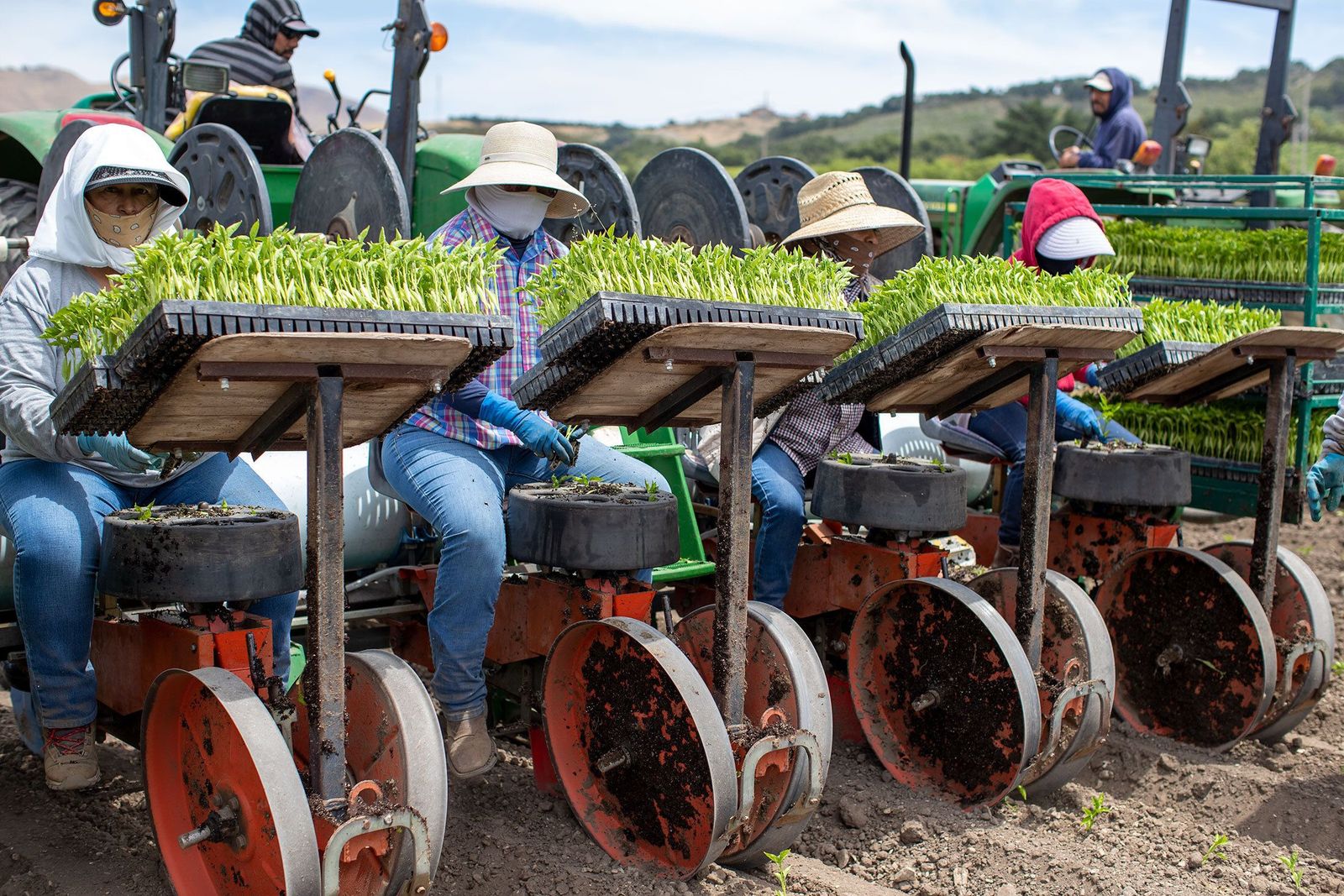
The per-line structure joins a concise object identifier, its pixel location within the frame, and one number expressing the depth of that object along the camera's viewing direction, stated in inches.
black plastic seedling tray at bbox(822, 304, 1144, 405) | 140.0
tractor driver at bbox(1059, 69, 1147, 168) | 394.3
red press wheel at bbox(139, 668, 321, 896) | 104.5
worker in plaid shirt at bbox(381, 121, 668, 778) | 139.7
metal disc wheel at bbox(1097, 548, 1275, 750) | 178.2
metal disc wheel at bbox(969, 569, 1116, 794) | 154.3
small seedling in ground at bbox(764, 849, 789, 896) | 131.1
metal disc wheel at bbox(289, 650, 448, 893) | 112.7
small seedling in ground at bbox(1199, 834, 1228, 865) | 146.7
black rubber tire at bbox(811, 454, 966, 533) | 164.6
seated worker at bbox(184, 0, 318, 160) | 279.6
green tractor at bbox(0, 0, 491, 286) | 215.5
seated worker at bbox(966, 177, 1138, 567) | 198.7
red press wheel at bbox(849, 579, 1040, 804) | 151.0
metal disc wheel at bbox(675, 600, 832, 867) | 132.6
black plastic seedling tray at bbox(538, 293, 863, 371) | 115.6
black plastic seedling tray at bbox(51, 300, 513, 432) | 96.1
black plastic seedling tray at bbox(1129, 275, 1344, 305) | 212.1
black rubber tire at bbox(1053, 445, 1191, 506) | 187.5
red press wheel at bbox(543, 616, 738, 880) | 126.0
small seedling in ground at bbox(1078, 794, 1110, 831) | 153.6
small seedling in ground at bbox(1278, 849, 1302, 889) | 140.8
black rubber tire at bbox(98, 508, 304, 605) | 118.5
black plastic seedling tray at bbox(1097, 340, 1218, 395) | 177.6
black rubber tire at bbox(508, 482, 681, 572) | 138.3
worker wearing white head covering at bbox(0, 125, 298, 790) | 126.4
